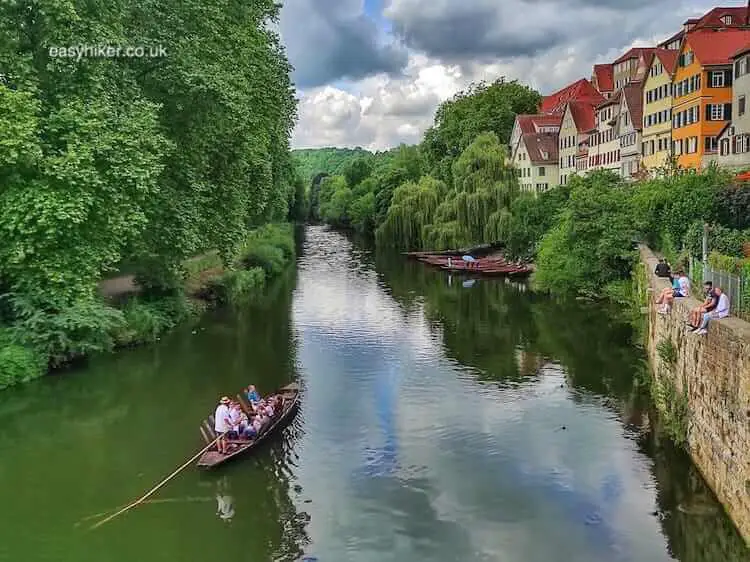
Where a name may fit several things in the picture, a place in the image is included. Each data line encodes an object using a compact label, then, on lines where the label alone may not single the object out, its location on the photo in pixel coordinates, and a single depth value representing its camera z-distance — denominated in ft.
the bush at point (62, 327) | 75.31
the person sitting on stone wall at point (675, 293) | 62.03
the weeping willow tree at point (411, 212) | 213.46
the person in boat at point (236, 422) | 57.00
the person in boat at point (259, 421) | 58.29
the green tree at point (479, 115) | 265.13
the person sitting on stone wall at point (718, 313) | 47.70
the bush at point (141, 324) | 91.20
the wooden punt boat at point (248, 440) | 53.83
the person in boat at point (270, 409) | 60.85
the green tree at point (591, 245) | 118.32
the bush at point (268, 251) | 162.20
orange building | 150.30
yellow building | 169.27
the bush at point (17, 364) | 73.46
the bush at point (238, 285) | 128.36
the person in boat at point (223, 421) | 56.79
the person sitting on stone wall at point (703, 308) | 48.83
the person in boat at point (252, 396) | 63.82
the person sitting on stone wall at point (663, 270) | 78.65
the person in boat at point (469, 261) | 171.85
